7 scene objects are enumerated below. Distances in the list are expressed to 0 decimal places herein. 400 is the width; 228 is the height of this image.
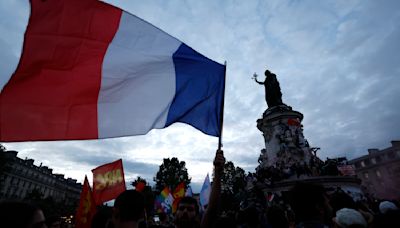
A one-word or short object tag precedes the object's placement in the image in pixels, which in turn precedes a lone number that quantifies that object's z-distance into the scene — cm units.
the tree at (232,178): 5616
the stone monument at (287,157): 1933
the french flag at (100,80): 336
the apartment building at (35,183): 5690
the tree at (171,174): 6094
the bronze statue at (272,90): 2536
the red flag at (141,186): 1198
